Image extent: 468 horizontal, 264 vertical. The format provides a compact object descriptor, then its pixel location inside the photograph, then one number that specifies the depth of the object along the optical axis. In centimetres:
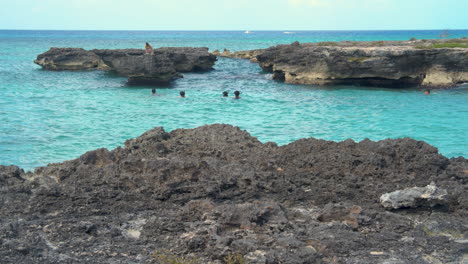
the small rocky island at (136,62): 3145
